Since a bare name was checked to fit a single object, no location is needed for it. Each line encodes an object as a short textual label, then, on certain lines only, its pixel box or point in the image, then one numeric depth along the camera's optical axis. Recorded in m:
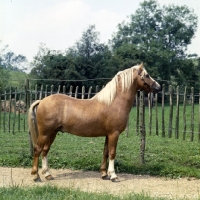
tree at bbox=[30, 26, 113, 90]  28.84
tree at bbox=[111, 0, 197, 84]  44.51
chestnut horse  6.88
